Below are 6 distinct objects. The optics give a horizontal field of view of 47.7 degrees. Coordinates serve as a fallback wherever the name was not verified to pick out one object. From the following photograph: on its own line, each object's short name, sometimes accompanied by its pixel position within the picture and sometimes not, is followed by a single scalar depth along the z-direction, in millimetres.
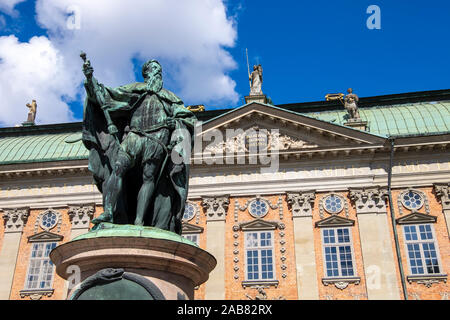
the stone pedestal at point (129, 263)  5430
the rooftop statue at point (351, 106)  28094
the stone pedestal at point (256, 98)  29184
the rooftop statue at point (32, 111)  37091
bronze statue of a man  6434
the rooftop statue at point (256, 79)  29953
